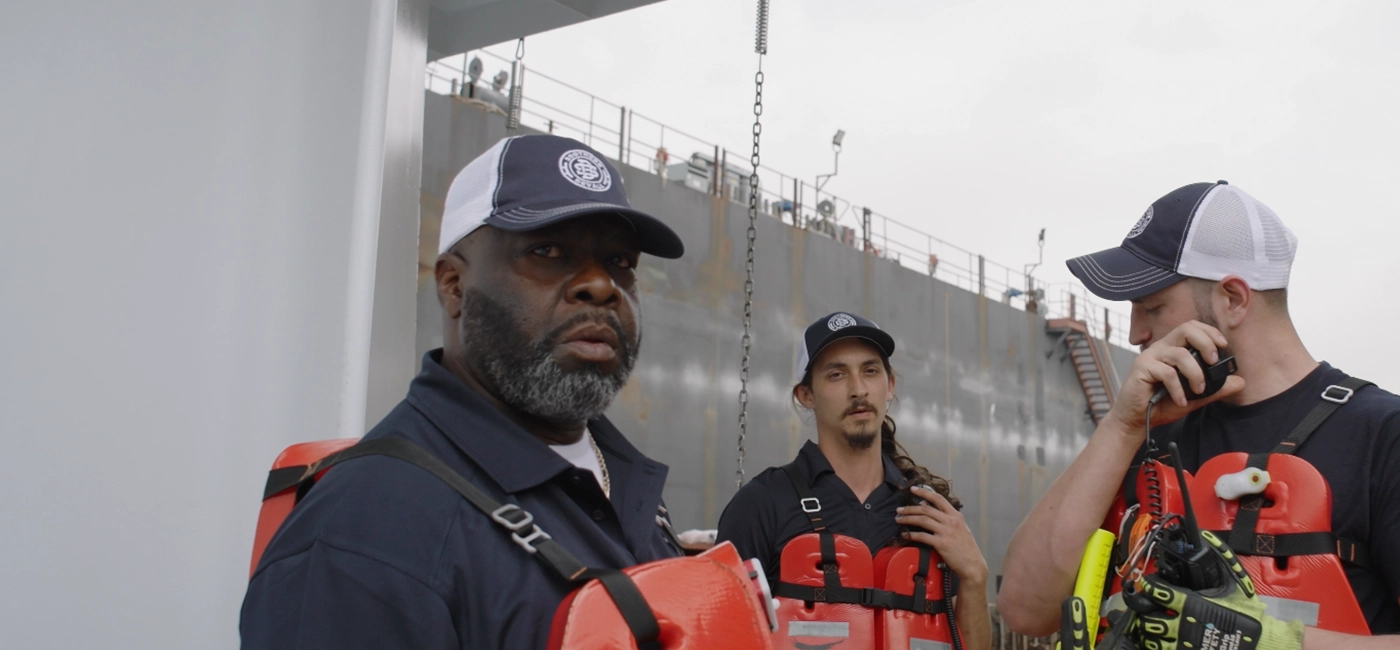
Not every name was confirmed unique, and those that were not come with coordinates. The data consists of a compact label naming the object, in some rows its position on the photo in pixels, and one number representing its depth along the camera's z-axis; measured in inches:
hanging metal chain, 172.1
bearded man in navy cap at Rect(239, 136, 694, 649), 45.6
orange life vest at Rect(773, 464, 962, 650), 122.1
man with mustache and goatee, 125.4
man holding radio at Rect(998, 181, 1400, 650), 70.7
